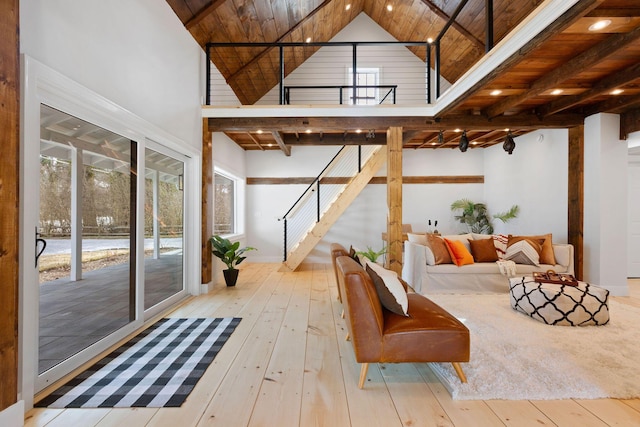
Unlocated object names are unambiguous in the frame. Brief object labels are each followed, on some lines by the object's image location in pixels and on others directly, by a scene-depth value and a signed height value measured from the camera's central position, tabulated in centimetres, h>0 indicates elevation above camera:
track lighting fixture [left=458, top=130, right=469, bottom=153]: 551 +122
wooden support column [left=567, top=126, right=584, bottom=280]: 497 +28
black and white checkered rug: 208 -122
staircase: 660 +9
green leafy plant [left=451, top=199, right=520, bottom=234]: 777 -9
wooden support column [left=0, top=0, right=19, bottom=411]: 172 +7
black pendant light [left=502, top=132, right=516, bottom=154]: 533 +116
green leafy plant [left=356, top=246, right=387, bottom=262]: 482 -67
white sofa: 469 -92
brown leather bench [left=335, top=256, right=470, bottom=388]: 214 -84
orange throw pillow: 478 -61
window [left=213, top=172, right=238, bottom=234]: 679 +18
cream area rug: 215 -118
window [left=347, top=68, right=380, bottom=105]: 781 +324
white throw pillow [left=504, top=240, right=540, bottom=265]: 471 -61
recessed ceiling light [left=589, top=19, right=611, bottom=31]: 253 +152
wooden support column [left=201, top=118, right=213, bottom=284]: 490 +19
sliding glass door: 231 -19
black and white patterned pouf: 330 -96
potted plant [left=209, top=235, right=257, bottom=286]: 510 -61
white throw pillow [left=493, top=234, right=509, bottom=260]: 502 -50
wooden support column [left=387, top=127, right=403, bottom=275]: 494 +21
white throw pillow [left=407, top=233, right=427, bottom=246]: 516 -43
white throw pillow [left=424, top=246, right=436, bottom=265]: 480 -66
